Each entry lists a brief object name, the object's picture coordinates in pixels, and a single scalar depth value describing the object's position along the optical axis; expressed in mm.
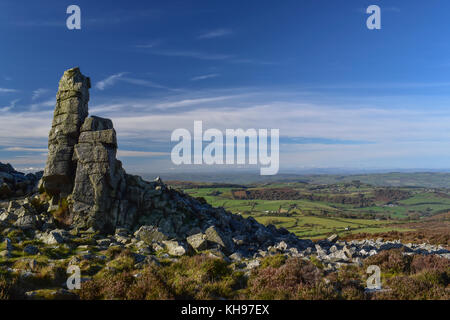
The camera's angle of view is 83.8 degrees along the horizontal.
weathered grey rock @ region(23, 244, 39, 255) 15417
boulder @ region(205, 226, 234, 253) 20488
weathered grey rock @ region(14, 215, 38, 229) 21034
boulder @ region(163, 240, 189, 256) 17362
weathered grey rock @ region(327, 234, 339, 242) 34809
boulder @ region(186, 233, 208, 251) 19391
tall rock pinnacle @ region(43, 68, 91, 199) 27516
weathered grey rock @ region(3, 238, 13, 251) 15676
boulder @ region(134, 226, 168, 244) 21156
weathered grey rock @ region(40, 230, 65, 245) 18109
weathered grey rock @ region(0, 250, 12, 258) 14336
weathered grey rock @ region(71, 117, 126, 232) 25000
